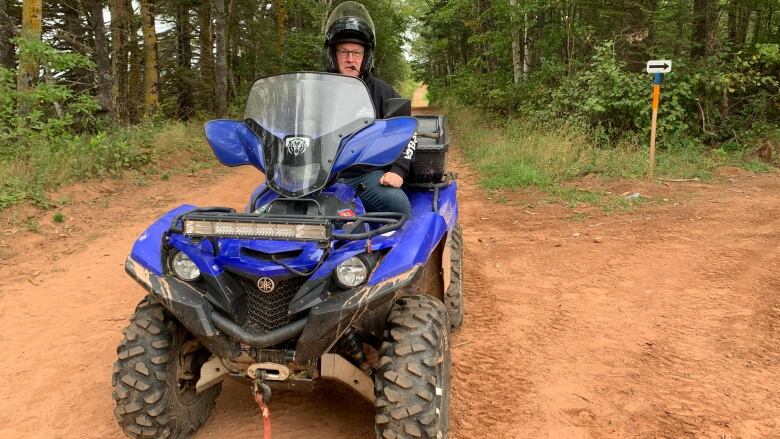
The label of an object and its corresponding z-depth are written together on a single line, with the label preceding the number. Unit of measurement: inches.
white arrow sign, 334.7
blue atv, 92.3
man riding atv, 154.5
